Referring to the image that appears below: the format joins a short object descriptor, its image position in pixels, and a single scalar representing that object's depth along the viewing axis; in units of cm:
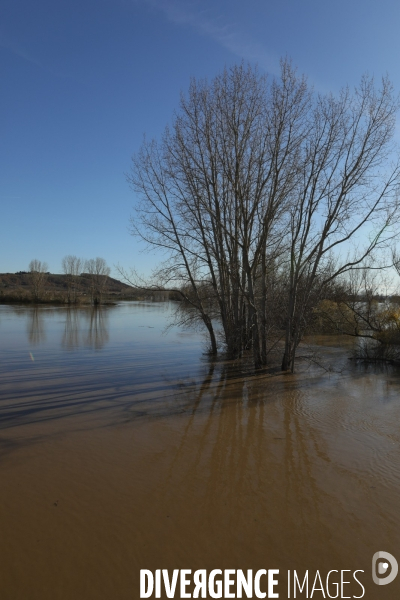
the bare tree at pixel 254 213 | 1119
